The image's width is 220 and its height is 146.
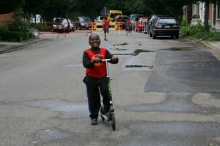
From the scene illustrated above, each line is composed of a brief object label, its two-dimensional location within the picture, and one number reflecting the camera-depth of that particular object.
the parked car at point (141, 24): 42.85
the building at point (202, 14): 39.83
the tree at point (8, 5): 25.45
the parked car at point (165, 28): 30.69
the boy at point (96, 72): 7.05
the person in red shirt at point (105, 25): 31.30
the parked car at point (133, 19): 49.13
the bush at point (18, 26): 32.59
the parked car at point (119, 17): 57.18
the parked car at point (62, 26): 43.72
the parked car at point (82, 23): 54.19
